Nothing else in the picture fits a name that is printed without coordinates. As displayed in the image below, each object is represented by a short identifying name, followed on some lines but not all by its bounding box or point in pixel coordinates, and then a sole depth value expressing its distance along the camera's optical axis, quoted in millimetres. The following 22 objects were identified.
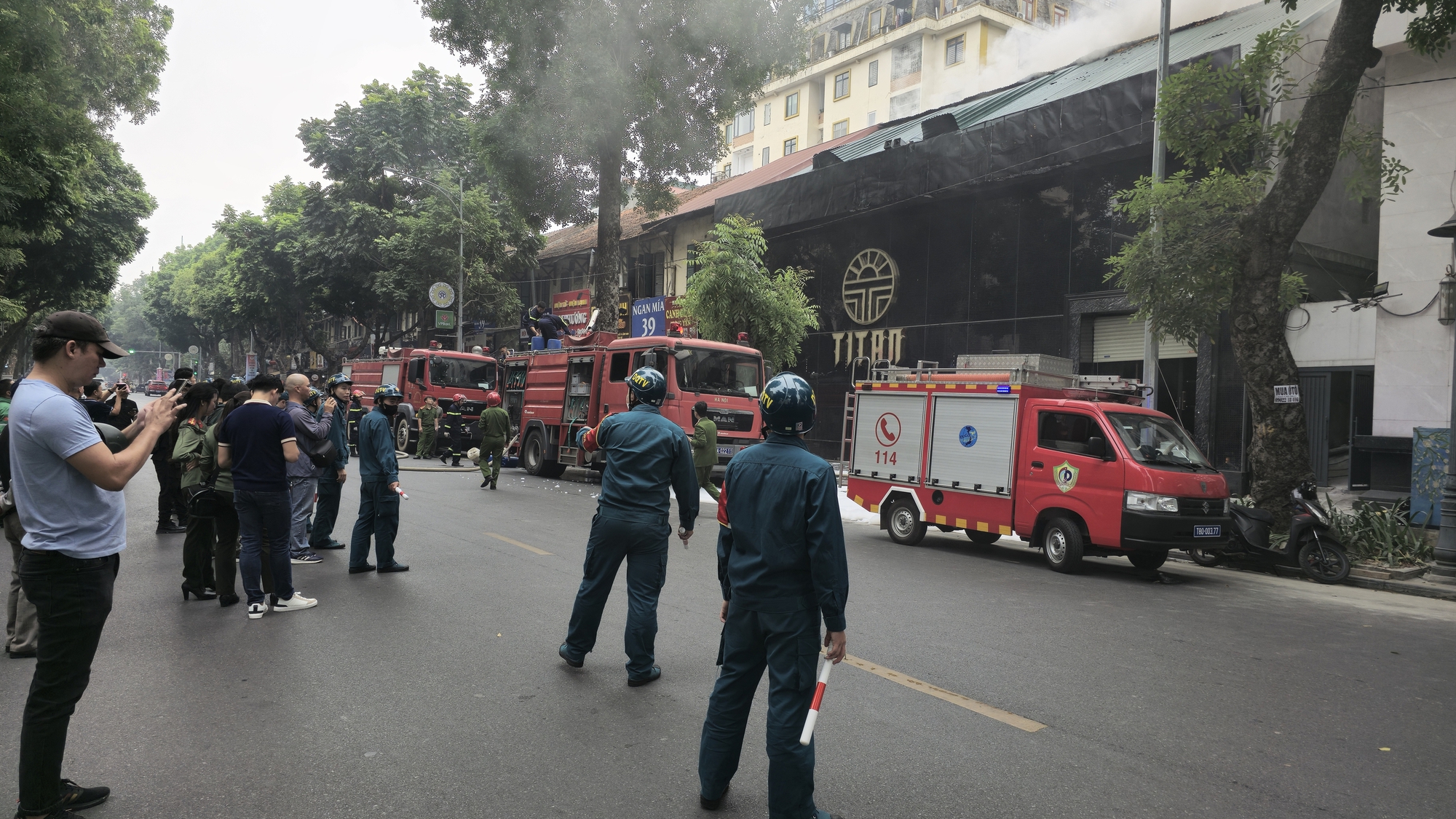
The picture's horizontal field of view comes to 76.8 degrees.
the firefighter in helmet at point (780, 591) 3248
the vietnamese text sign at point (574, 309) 35188
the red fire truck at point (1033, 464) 9273
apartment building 42656
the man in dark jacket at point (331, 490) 9172
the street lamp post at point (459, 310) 32572
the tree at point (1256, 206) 10586
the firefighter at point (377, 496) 8164
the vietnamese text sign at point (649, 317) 25672
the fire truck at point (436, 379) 24375
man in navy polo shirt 6473
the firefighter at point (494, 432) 16109
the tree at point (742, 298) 20969
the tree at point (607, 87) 23156
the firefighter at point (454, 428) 22625
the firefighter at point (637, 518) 5137
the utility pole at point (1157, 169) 13375
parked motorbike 9742
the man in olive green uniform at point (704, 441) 13547
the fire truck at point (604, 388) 16578
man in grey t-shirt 3236
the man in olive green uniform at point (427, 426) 22828
